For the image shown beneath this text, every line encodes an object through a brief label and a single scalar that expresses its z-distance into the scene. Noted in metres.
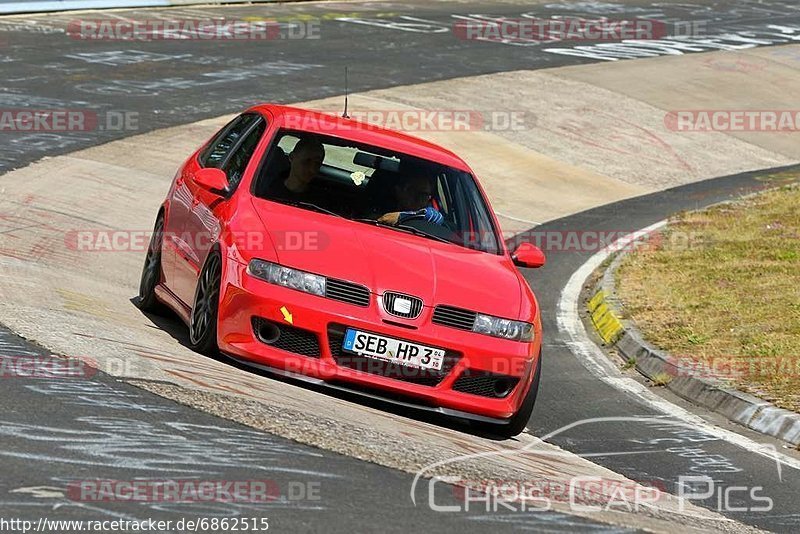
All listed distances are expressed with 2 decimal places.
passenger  18.23
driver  18.28
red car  15.98
